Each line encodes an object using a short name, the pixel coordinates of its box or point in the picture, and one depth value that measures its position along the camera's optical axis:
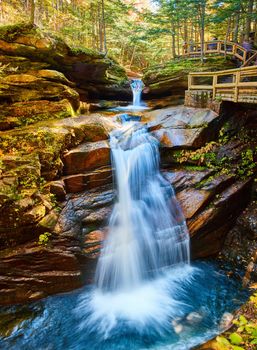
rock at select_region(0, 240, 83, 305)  5.84
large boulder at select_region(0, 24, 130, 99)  8.64
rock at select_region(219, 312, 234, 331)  5.21
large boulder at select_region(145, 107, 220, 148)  8.56
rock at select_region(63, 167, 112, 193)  7.29
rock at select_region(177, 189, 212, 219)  7.38
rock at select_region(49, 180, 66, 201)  6.77
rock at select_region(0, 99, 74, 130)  7.87
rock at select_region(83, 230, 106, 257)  6.48
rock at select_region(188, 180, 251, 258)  7.40
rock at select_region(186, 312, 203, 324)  5.55
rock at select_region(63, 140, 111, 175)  7.42
